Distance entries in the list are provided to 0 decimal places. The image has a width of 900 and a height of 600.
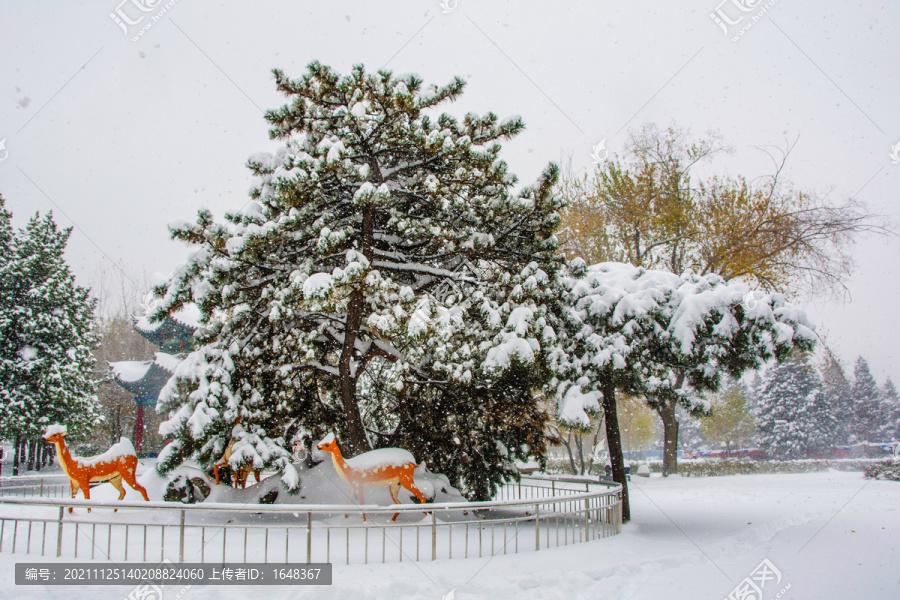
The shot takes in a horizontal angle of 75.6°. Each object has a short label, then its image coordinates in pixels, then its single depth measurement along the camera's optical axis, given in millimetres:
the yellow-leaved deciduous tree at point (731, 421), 49188
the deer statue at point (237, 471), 10133
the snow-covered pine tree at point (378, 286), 9812
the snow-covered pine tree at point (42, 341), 24609
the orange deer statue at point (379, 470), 9727
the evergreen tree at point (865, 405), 56281
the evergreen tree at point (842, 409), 51656
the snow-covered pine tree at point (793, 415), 47062
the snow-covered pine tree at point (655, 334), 10586
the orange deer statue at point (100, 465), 10070
